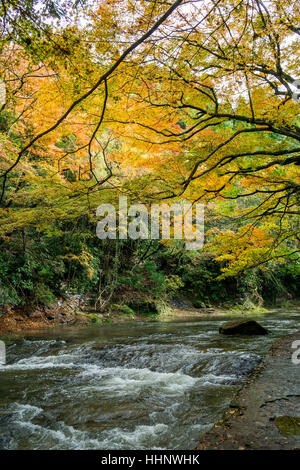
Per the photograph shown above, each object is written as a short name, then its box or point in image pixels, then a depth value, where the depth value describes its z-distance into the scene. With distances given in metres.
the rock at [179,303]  15.66
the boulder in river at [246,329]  7.61
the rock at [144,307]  13.85
